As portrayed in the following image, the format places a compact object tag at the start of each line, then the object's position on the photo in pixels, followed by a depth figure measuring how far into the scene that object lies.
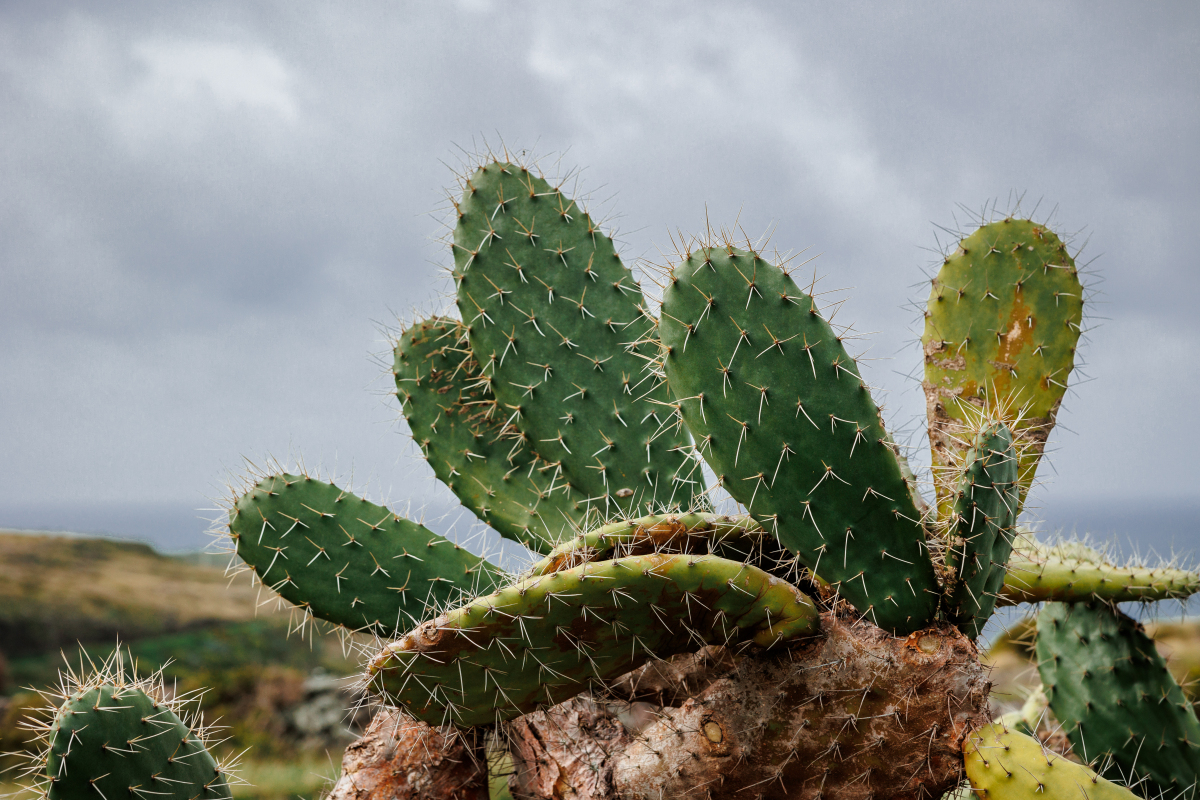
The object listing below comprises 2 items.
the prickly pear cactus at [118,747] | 1.25
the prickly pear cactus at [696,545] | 1.00
